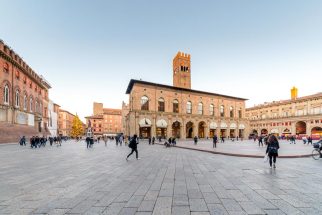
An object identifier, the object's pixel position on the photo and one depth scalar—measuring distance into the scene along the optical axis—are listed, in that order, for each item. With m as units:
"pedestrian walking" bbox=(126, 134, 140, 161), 10.81
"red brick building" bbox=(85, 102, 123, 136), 86.12
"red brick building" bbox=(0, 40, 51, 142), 26.38
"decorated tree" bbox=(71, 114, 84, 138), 78.69
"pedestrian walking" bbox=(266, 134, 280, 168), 8.00
